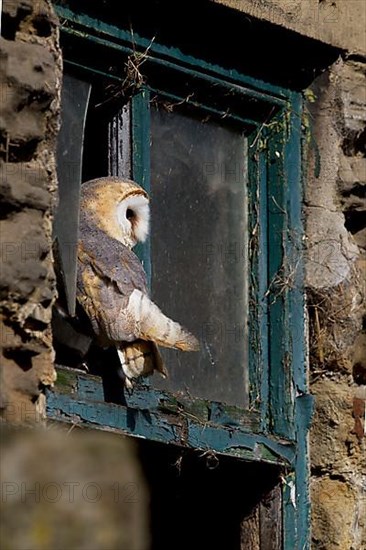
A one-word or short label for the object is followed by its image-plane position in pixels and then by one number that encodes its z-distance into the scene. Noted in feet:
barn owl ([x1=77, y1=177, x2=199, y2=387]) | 24.17
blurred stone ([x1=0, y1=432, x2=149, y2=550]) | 10.27
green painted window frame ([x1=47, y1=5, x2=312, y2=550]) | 25.31
